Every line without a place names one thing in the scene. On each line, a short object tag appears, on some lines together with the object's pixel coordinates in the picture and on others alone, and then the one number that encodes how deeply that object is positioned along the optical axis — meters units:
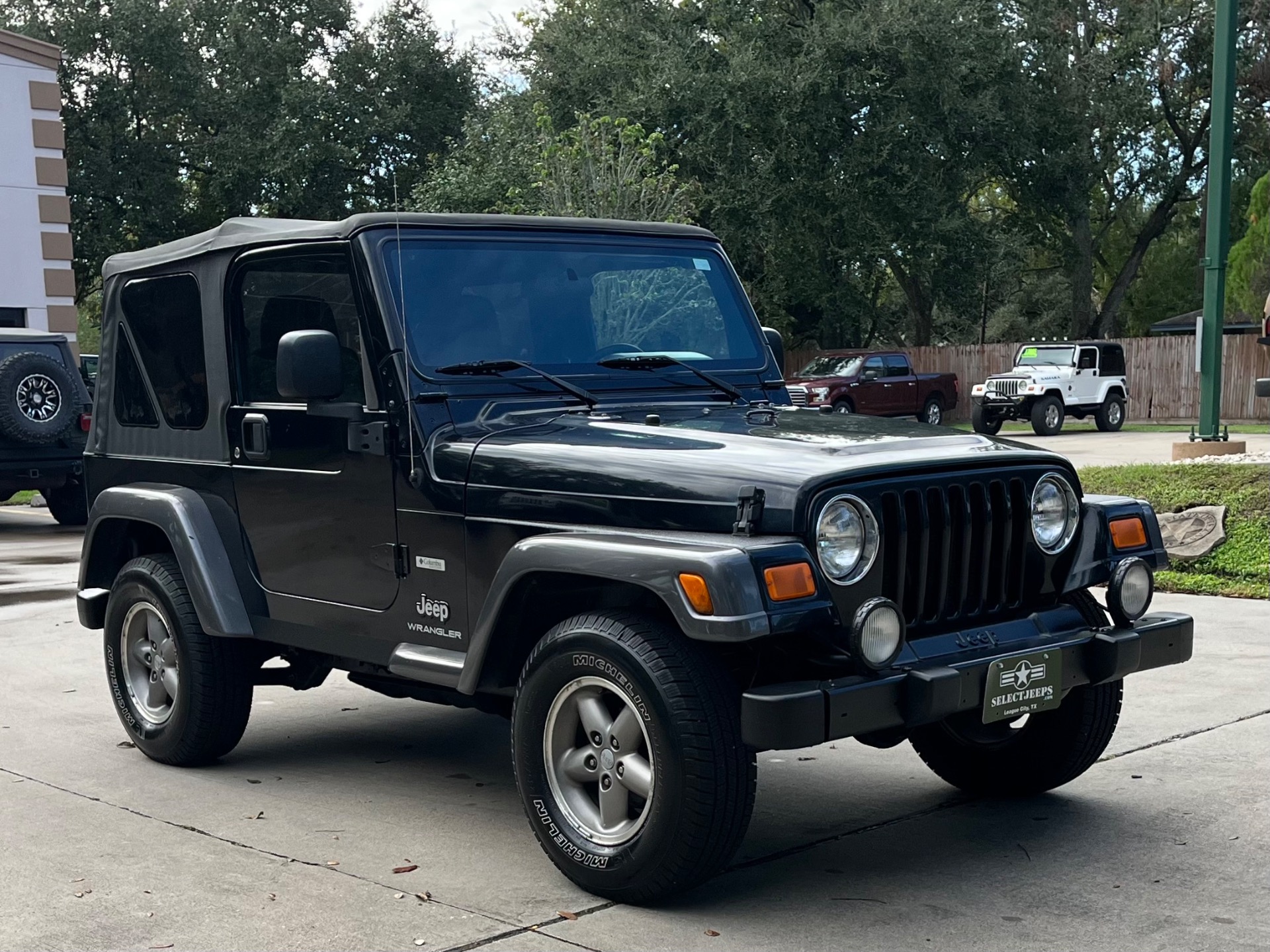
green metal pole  15.40
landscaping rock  10.41
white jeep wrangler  28.28
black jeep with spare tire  14.45
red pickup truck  32.03
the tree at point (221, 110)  38.50
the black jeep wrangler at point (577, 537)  3.97
